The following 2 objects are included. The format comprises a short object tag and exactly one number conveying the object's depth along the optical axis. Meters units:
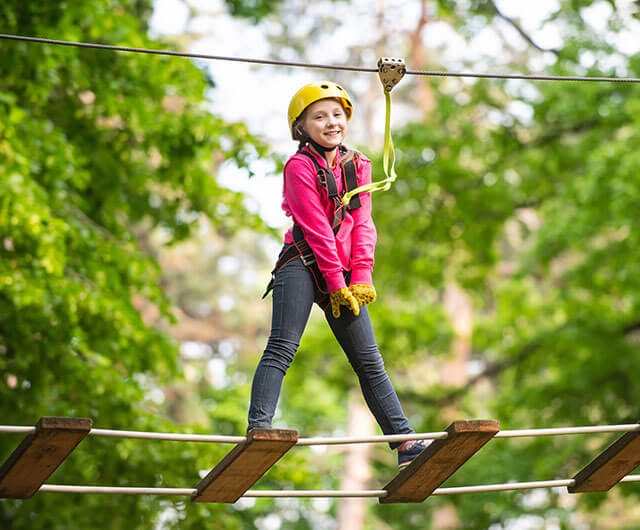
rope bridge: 7.03
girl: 7.91
